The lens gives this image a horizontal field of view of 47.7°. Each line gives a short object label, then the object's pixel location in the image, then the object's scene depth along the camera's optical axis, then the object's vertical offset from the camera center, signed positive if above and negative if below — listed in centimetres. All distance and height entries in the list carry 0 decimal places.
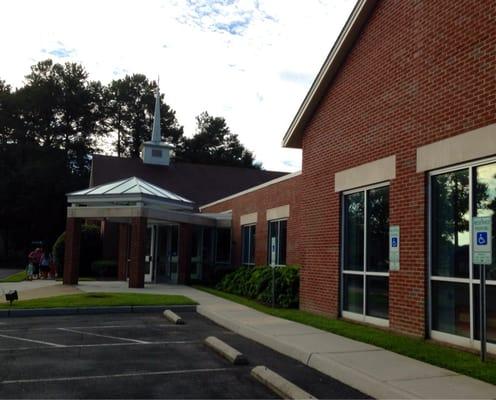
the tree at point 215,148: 6706 +1232
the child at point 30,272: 2847 -150
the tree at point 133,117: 6694 +1552
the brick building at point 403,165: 885 +165
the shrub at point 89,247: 3350 -15
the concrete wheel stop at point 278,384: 636 -162
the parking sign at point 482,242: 741 +16
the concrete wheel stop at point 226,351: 827 -162
